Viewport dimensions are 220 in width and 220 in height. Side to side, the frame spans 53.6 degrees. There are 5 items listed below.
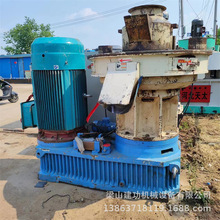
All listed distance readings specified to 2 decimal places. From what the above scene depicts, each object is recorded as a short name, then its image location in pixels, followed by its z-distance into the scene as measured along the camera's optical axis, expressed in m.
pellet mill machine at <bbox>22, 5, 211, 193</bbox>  1.85
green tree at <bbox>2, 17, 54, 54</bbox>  23.42
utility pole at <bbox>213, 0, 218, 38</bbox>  11.78
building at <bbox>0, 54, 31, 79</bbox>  15.26
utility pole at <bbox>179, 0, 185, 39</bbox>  9.61
